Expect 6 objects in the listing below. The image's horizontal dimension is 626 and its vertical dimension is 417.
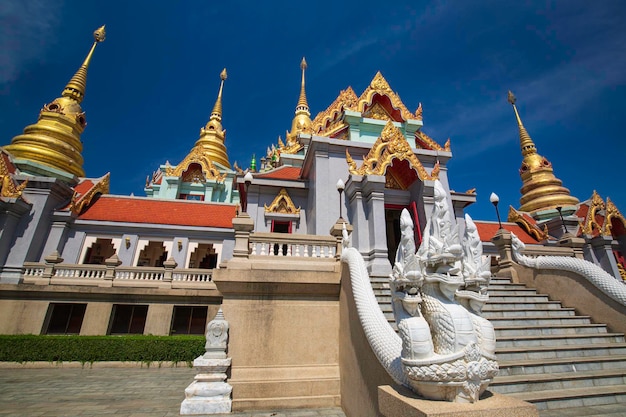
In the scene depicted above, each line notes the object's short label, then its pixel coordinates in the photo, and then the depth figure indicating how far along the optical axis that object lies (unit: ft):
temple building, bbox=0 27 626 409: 21.53
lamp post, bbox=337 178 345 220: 33.30
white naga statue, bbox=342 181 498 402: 8.81
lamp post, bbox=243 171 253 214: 29.53
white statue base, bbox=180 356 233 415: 17.72
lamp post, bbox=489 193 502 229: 38.11
